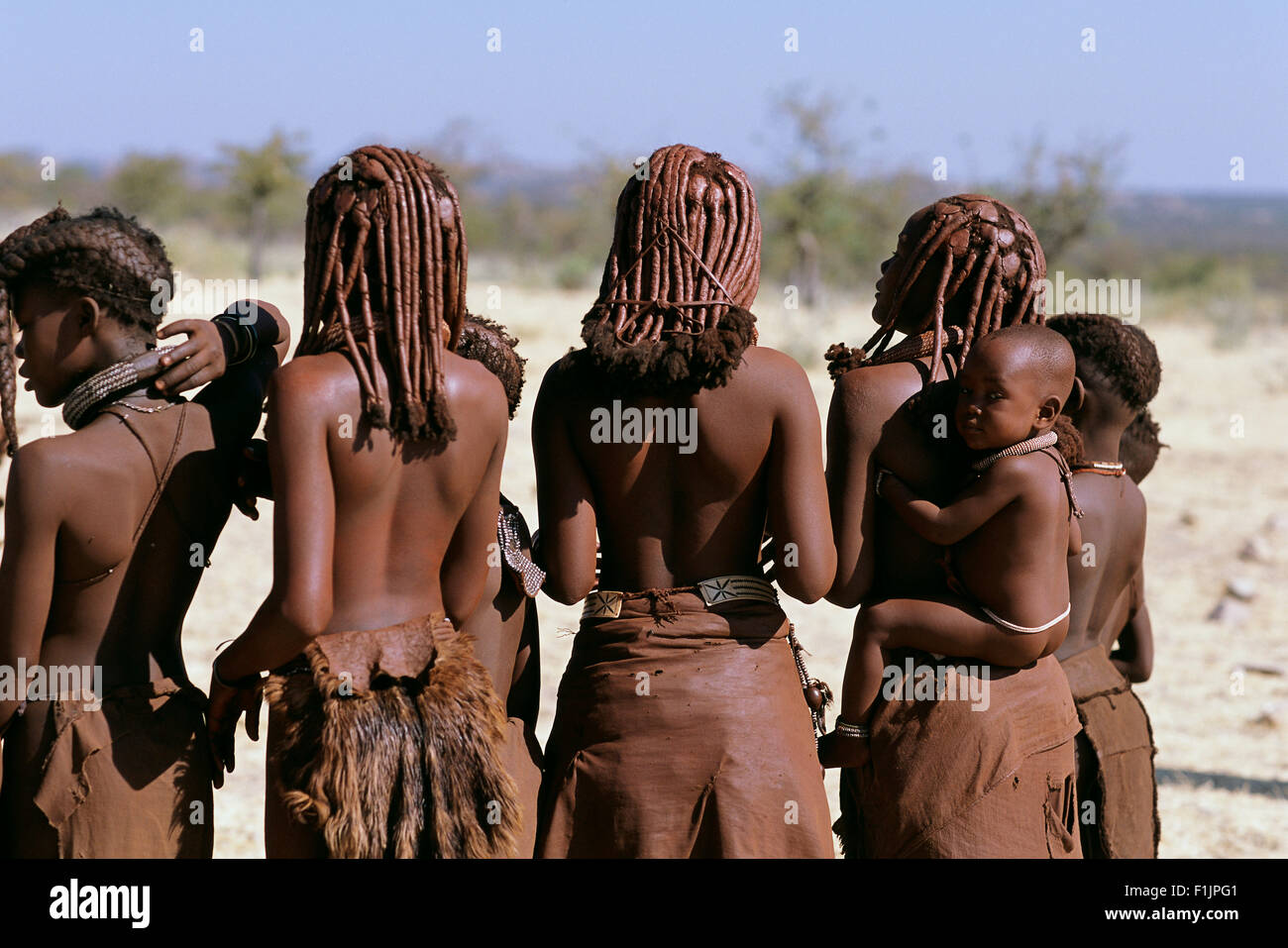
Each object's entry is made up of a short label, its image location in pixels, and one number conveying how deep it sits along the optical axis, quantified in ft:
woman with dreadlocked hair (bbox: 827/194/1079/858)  9.62
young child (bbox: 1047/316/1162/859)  11.50
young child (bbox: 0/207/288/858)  8.59
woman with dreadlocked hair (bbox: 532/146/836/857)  9.06
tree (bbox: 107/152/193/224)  94.48
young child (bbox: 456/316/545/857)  9.55
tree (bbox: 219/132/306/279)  70.49
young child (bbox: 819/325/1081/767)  9.26
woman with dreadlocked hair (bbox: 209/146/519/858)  8.35
